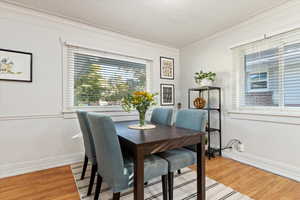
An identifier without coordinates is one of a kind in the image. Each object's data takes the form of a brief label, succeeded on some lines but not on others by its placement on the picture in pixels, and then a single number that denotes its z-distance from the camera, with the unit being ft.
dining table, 3.90
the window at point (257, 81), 7.67
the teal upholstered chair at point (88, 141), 5.41
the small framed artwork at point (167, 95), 11.34
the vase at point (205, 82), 8.91
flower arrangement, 5.90
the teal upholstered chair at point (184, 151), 4.84
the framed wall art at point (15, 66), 6.64
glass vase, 6.10
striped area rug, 5.28
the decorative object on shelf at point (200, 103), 9.30
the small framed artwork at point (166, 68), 11.38
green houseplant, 8.93
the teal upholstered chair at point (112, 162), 3.84
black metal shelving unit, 8.84
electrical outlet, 8.14
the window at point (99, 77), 8.40
